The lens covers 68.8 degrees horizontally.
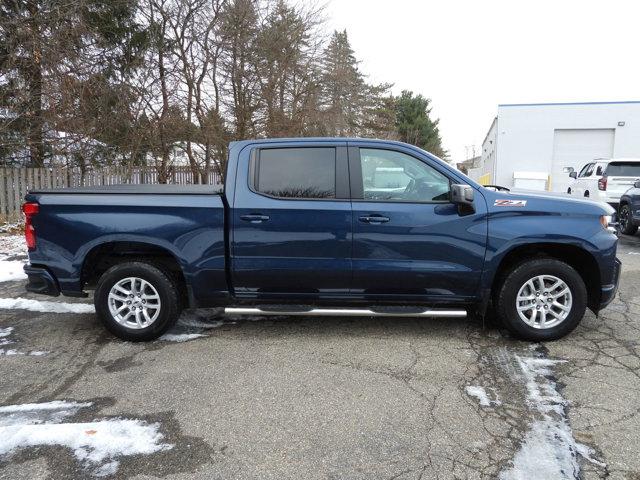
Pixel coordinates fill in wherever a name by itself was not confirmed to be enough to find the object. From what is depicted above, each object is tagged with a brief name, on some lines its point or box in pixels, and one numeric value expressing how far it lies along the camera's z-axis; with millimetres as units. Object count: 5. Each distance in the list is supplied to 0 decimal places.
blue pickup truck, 4113
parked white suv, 12375
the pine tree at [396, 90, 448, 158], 49031
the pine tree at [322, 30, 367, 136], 18844
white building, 21953
